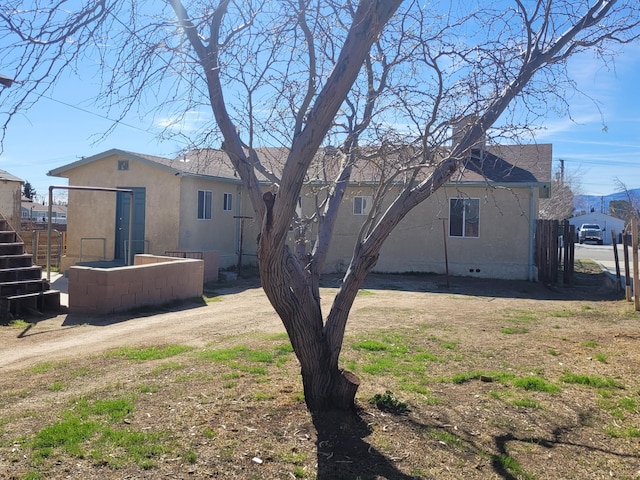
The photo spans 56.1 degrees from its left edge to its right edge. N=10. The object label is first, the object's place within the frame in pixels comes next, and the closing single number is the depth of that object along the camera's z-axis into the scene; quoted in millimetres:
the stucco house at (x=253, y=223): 18453
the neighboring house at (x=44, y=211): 58459
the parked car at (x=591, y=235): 52250
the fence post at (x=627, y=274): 13480
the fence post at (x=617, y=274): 15602
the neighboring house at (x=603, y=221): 64212
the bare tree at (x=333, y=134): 4266
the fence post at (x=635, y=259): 12047
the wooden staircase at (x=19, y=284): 10633
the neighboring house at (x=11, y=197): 18891
